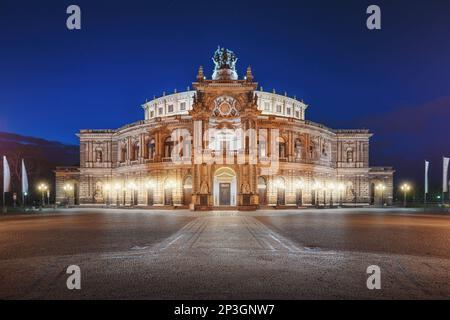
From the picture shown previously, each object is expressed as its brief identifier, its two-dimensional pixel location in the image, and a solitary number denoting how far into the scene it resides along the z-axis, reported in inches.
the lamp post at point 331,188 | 2927.9
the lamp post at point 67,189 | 3145.4
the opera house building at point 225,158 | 2252.7
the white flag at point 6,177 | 1998.3
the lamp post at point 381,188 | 3129.9
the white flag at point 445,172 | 2204.2
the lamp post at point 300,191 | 2664.9
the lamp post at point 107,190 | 3073.3
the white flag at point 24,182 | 2156.7
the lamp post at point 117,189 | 3015.3
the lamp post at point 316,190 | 2795.3
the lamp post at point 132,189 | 2865.4
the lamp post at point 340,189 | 3063.5
